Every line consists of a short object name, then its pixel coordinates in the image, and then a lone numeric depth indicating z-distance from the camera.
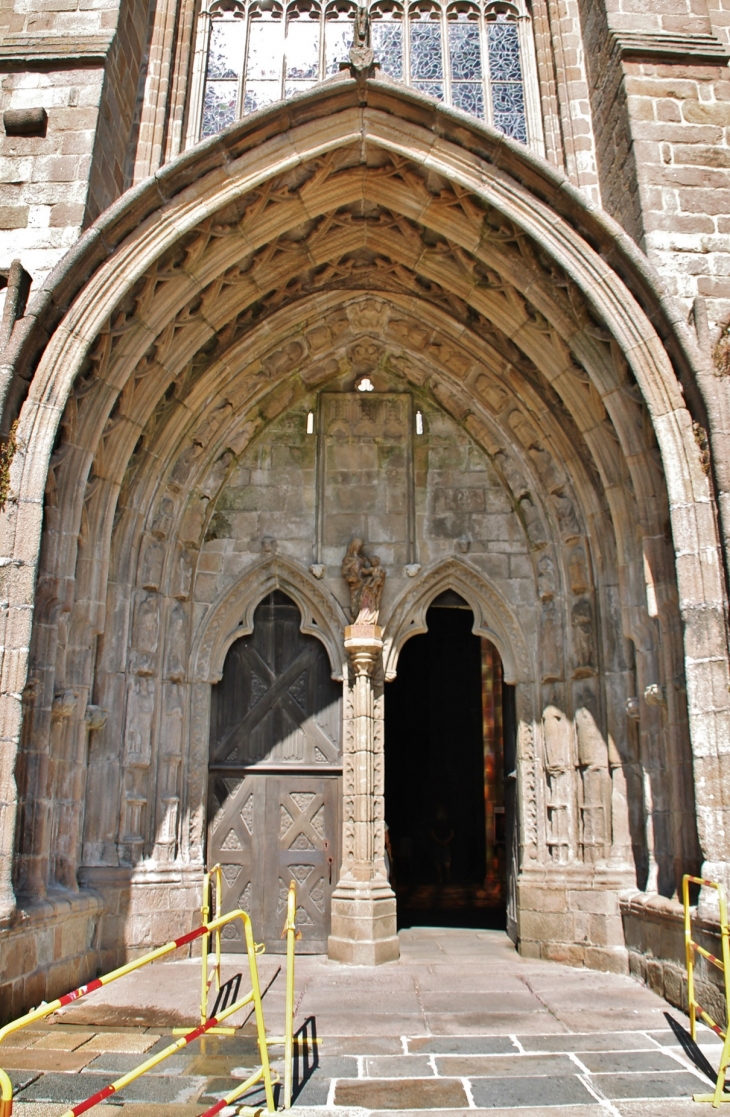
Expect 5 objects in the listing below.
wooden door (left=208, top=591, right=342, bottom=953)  7.70
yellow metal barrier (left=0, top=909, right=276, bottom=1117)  2.67
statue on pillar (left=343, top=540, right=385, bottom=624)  8.00
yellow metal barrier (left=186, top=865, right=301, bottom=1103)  3.79
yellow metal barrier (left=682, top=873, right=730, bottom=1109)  3.89
